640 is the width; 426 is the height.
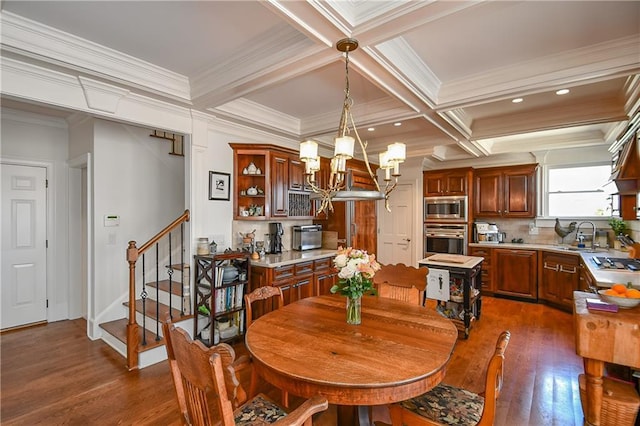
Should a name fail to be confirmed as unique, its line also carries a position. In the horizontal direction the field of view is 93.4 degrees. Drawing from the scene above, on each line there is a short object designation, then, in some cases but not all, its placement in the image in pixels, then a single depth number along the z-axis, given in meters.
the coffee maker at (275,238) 4.13
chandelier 1.96
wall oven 5.62
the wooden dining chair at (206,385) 1.02
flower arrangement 1.76
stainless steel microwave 5.65
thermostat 3.66
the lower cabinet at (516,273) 4.92
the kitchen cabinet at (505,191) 5.33
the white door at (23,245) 3.74
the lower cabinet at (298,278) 3.40
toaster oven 4.40
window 4.88
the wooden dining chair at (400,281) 2.56
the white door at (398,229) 6.19
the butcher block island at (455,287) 3.47
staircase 2.82
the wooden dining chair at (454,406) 1.25
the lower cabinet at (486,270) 5.29
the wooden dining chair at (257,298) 1.94
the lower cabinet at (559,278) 4.39
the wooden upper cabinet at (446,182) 5.68
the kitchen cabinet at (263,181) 3.81
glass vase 1.85
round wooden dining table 1.25
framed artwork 3.55
